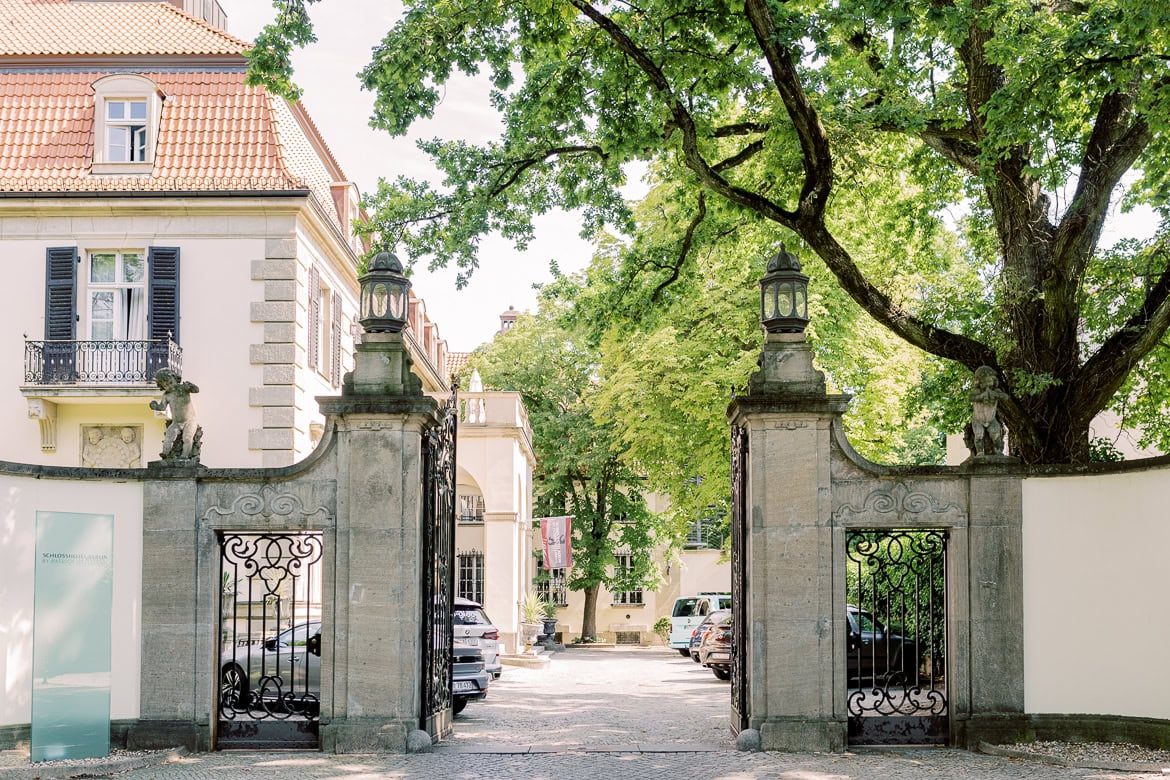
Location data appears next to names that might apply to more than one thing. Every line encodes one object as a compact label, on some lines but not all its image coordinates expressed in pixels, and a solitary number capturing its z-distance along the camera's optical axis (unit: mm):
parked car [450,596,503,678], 18375
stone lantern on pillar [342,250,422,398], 12555
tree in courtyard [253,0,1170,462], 12828
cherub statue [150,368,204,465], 12500
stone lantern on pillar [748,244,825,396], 12406
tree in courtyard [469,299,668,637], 46000
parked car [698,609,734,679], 24359
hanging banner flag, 35344
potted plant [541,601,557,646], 43312
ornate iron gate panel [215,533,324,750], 12414
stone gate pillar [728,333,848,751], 12219
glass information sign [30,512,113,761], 11172
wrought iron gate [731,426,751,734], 12672
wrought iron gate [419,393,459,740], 12836
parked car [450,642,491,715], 17031
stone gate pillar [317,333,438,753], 12227
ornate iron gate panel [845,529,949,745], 12289
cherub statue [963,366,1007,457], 12453
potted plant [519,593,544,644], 34375
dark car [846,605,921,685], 17969
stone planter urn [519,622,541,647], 34188
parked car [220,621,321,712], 12617
